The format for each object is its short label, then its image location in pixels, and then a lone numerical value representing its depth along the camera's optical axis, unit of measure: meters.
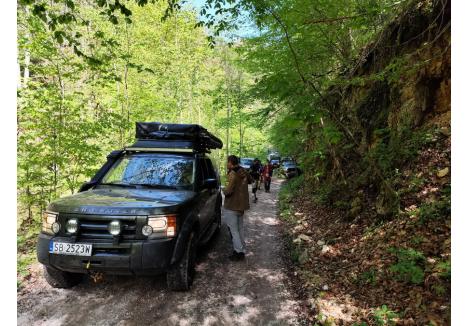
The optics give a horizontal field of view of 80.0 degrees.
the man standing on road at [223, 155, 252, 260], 5.68
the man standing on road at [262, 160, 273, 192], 15.94
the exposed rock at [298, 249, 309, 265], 5.44
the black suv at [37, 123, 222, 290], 3.53
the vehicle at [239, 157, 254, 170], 20.88
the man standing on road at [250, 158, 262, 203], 13.99
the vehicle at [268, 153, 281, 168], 31.09
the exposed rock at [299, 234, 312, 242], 6.64
